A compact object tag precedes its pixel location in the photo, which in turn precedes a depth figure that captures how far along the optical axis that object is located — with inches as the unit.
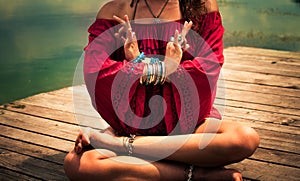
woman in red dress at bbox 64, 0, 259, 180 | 112.4
